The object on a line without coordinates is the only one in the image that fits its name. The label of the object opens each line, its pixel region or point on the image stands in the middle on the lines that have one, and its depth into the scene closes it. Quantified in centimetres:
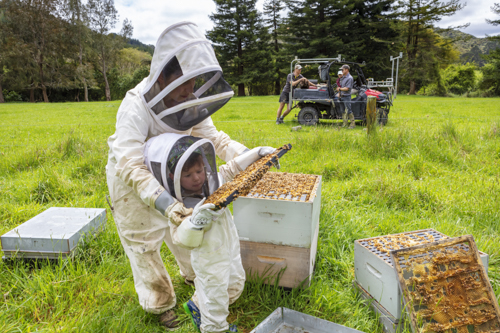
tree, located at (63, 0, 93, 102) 3278
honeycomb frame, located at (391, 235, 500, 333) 170
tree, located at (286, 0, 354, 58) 2955
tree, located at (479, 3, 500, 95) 2714
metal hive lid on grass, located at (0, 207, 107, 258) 252
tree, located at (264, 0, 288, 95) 3145
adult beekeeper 175
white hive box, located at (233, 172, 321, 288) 215
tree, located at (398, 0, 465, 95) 2884
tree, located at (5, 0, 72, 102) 3052
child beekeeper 163
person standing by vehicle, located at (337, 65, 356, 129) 922
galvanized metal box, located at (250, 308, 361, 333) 169
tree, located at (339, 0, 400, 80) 2980
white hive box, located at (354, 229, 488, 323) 187
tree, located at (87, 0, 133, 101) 3400
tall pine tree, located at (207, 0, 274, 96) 3089
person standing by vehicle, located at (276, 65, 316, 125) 980
